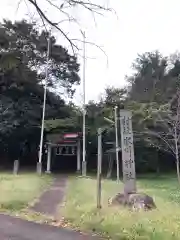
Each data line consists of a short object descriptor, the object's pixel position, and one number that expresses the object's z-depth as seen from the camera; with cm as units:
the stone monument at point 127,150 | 528
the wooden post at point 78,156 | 1667
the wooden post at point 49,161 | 1637
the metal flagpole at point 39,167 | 1457
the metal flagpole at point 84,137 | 1441
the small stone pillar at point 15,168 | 1375
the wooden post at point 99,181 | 474
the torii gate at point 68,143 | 1618
